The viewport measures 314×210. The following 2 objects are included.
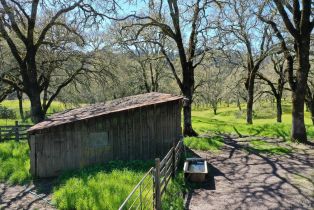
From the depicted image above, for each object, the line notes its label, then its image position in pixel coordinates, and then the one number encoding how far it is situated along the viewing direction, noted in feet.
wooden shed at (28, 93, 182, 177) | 50.21
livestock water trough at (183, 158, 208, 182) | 41.46
